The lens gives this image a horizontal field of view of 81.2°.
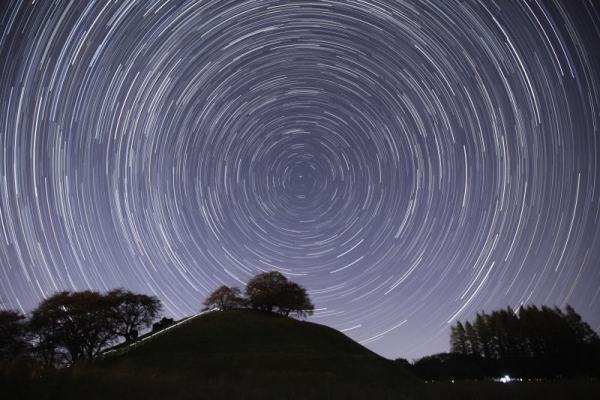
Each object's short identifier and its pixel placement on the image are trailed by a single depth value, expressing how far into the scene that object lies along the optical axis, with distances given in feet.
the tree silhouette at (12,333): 144.87
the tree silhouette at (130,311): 174.53
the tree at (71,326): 155.22
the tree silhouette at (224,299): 215.31
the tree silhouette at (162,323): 174.49
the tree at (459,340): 263.70
